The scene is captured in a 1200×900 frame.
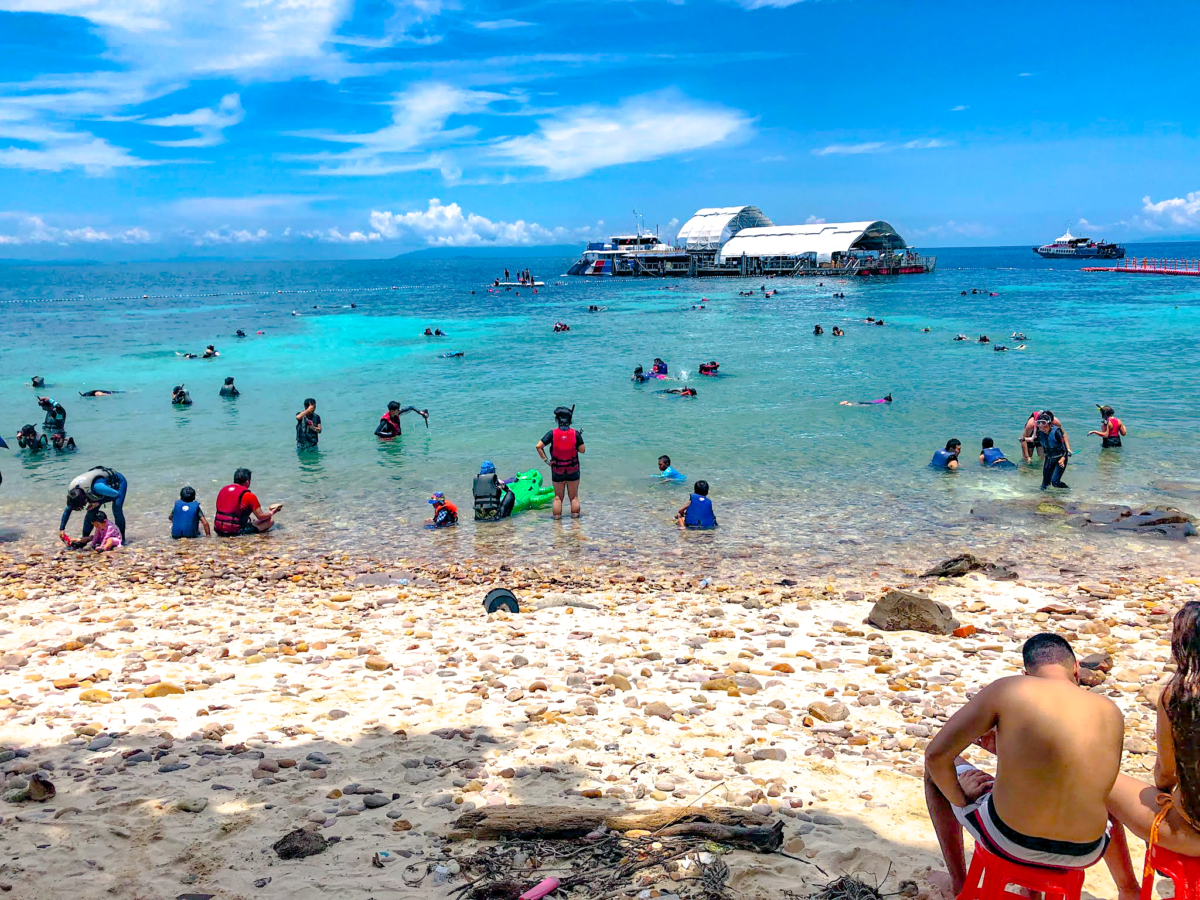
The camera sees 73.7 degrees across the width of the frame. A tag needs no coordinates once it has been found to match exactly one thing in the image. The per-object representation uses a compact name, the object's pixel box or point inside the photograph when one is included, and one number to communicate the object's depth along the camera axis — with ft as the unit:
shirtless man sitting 10.77
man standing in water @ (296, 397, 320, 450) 67.67
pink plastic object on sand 13.34
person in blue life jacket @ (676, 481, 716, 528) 45.39
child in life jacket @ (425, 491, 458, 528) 46.93
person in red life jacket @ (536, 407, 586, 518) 45.68
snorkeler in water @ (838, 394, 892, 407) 86.24
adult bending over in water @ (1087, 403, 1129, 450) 62.34
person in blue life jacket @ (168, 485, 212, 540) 44.83
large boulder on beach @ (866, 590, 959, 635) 28.17
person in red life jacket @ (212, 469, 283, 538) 45.06
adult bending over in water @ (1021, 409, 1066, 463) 57.57
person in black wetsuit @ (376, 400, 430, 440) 71.87
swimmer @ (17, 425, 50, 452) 66.80
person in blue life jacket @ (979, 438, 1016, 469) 58.49
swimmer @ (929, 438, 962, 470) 57.57
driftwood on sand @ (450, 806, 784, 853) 14.99
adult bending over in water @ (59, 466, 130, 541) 41.78
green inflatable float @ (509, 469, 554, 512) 49.47
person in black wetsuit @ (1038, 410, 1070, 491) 51.29
